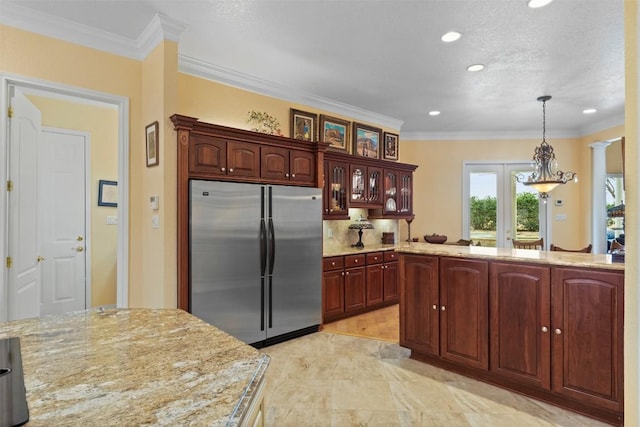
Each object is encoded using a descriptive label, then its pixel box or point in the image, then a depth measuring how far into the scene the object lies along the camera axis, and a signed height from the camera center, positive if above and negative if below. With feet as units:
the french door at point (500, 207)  21.03 +0.37
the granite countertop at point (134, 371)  2.56 -1.46
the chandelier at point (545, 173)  13.89 +1.64
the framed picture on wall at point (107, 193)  15.24 +0.87
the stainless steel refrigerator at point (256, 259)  10.03 -1.45
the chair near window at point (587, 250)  13.32 -1.40
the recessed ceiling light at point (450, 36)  9.57 +4.89
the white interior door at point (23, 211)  8.77 +0.05
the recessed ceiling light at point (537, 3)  8.10 +4.88
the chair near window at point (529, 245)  17.10 -1.55
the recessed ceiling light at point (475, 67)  11.68 +4.90
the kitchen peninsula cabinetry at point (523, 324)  7.26 -2.70
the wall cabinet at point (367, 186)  14.98 +1.27
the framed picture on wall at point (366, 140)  16.99 +3.62
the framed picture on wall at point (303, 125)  14.47 +3.71
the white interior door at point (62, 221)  13.93 -0.32
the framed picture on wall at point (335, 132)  15.57 +3.70
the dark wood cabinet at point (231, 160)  9.64 +1.70
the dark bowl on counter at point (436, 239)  19.86 -1.46
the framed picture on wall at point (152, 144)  9.62 +1.91
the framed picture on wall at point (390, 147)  18.52 +3.54
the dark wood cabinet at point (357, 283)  13.97 -3.00
